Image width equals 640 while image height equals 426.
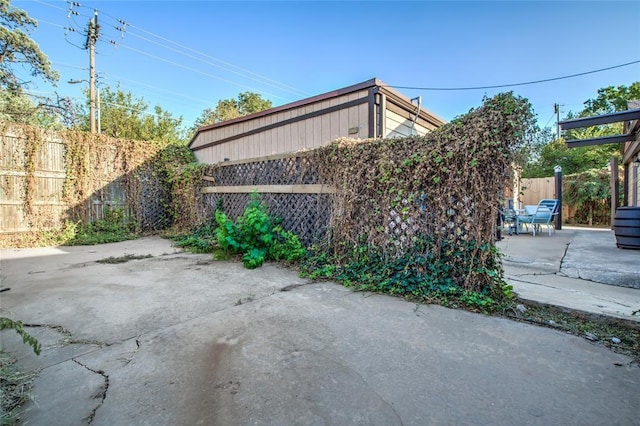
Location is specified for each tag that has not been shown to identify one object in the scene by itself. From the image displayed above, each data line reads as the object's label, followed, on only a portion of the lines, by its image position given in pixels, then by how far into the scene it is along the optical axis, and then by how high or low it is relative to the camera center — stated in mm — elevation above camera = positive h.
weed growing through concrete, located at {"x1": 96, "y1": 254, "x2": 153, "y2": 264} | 4328 -783
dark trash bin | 5041 -387
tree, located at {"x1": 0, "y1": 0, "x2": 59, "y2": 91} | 12766 +7242
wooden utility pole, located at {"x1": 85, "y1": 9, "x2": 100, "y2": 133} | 12227 +6528
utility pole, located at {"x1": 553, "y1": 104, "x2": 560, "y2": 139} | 23053 +7679
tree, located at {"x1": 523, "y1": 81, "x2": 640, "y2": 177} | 13551 +2923
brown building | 4902 +1701
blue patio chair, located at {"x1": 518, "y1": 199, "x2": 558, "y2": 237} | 7727 -245
